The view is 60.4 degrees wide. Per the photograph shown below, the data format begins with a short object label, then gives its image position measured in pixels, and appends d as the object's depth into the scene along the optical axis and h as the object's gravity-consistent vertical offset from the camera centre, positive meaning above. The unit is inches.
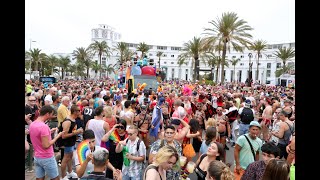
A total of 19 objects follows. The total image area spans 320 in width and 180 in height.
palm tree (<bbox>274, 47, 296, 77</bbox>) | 2046.0 +205.8
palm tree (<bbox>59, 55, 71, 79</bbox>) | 2662.9 +173.4
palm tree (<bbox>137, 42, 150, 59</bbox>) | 2158.0 +262.6
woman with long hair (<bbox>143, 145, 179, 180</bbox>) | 122.1 -38.4
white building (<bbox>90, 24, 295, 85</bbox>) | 3415.4 +297.9
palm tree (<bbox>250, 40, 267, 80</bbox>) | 1918.1 +253.7
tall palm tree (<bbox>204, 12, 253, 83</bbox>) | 1103.0 +203.7
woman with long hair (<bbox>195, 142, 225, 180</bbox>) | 150.9 -42.9
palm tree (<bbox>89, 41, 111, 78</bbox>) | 2076.8 +256.5
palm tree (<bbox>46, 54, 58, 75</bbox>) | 2585.6 +186.4
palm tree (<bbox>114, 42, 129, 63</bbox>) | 2208.4 +269.4
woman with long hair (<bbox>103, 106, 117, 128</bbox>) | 237.2 -32.3
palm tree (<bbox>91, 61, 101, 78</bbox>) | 2947.3 +151.3
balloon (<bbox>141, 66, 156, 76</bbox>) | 793.6 +27.9
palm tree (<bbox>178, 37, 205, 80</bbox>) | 1646.2 +216.7
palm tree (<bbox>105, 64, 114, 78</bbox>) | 3403.5 +139.6
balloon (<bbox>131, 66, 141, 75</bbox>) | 797.6 +30.6
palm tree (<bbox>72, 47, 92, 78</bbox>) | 2332.7 +218.5
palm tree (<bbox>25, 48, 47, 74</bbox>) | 2046.0 +182.6
